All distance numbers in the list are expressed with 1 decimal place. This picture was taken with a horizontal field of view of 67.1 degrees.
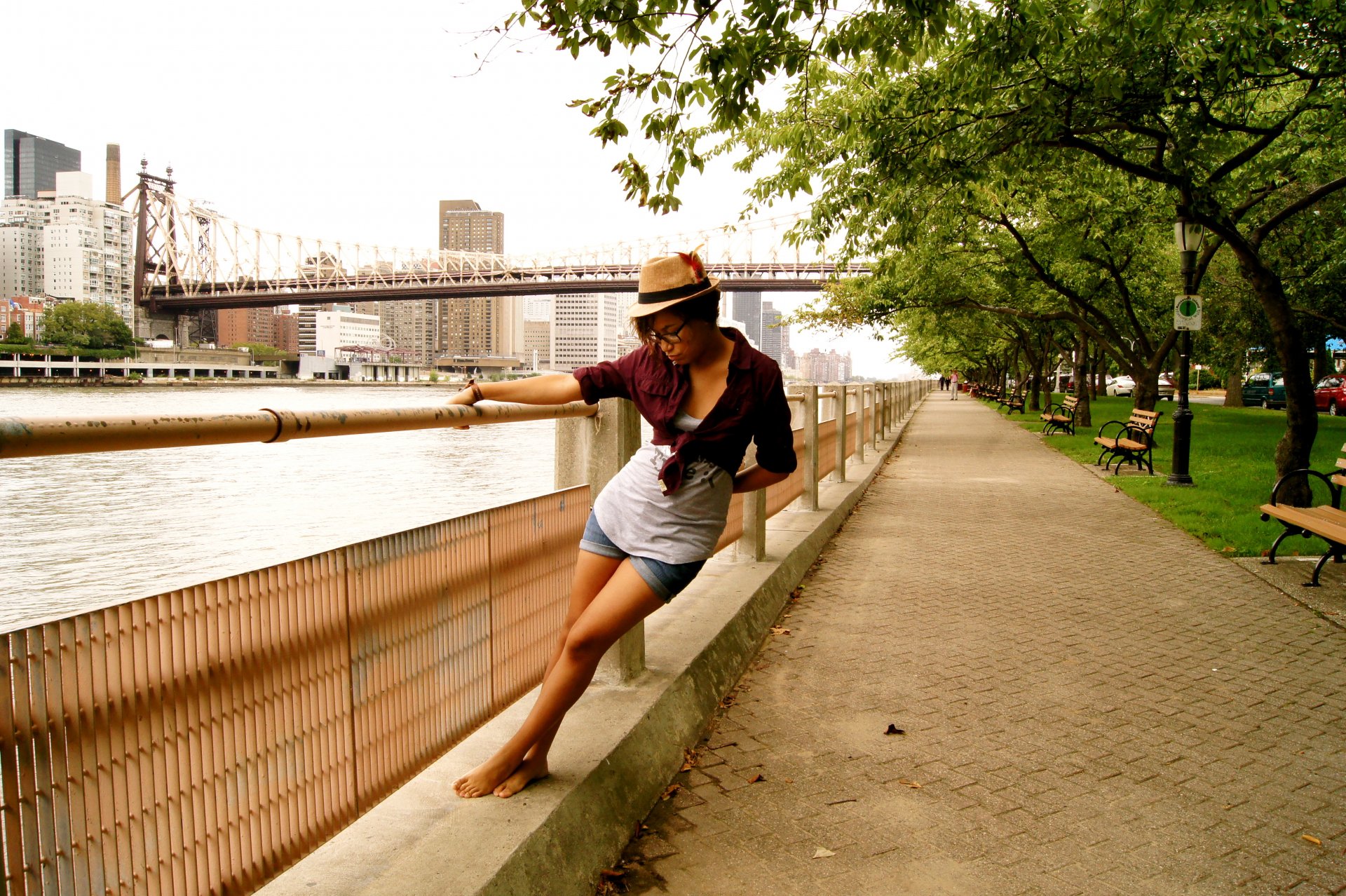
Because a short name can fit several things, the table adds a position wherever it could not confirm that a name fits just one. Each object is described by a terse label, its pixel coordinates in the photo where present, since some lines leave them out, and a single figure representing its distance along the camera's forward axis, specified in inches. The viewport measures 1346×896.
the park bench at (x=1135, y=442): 591.5
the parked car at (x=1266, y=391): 1572.3
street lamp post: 501.0
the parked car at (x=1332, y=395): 1310.3
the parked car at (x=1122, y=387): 2432.3
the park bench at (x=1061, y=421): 924.6
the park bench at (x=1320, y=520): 258.5
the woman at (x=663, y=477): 105.9
